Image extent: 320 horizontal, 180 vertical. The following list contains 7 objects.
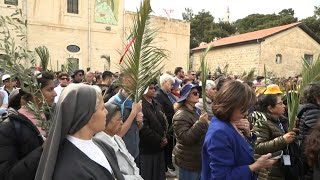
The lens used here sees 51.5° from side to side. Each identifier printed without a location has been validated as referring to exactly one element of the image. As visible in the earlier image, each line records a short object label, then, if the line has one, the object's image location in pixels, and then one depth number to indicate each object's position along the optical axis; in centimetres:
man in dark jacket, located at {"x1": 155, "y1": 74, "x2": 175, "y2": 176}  614
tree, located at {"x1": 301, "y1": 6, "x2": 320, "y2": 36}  4569
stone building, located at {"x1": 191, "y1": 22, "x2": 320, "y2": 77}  2966
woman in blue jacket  242
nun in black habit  186
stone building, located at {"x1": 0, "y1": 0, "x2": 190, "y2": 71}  2545
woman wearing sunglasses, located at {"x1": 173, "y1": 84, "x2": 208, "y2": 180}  390
